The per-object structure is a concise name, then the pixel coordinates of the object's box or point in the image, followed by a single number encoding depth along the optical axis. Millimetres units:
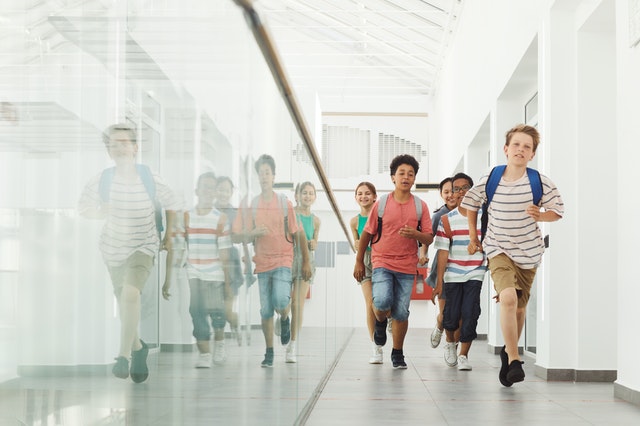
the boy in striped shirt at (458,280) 6531
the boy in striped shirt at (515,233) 4980
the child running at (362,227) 7547
